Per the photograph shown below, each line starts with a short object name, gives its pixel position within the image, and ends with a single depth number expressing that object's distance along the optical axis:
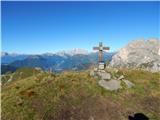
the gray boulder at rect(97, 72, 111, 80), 15.06
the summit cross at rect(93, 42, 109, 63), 16.97
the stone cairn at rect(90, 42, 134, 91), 14.45
